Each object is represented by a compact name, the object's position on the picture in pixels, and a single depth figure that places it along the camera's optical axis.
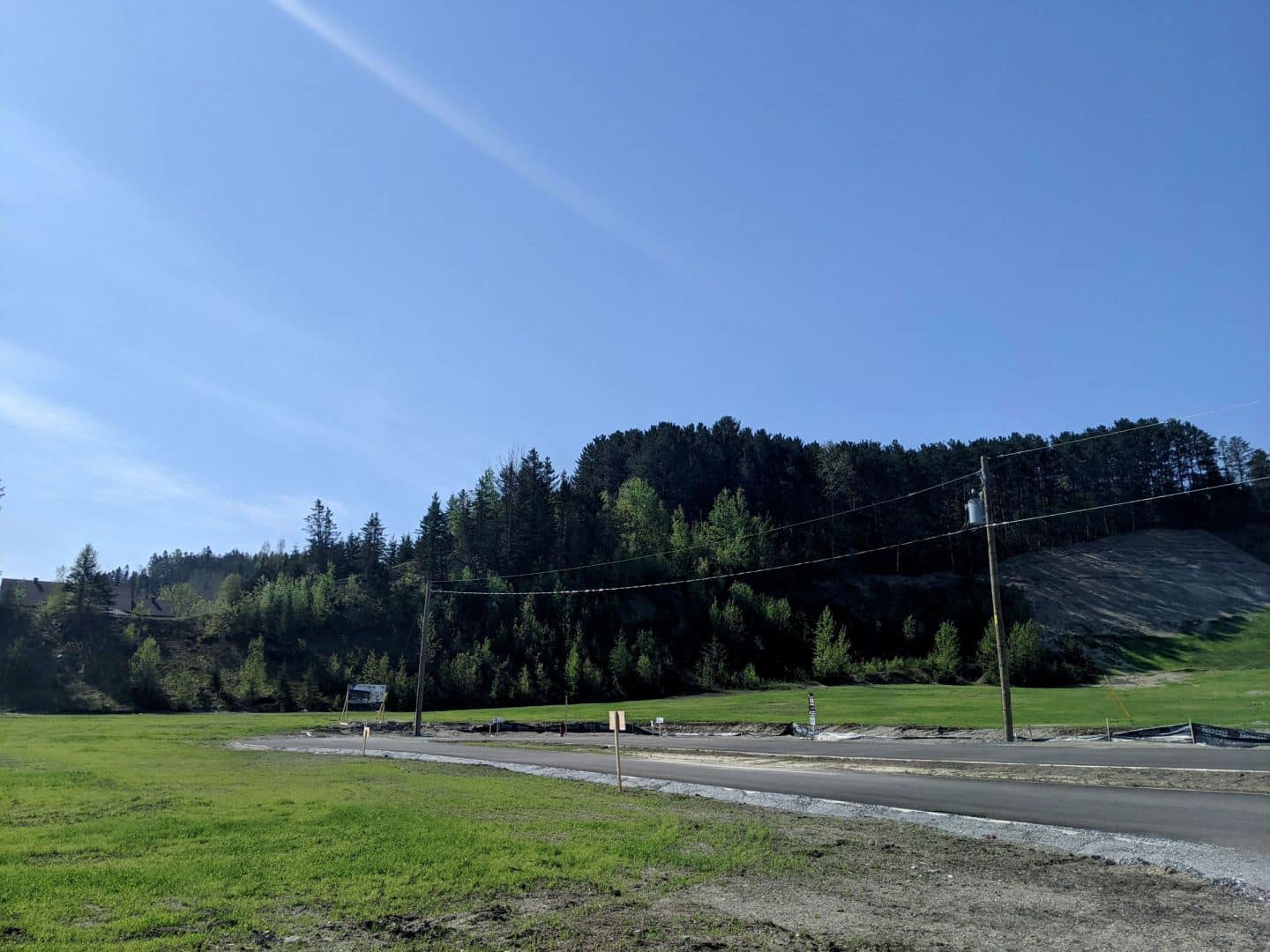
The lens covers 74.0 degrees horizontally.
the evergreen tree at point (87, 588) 100.00
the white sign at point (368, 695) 76.74
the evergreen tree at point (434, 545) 116.25
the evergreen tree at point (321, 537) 152.50
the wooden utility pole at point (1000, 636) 31.46
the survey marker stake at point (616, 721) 21.50
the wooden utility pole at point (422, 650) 50.16
